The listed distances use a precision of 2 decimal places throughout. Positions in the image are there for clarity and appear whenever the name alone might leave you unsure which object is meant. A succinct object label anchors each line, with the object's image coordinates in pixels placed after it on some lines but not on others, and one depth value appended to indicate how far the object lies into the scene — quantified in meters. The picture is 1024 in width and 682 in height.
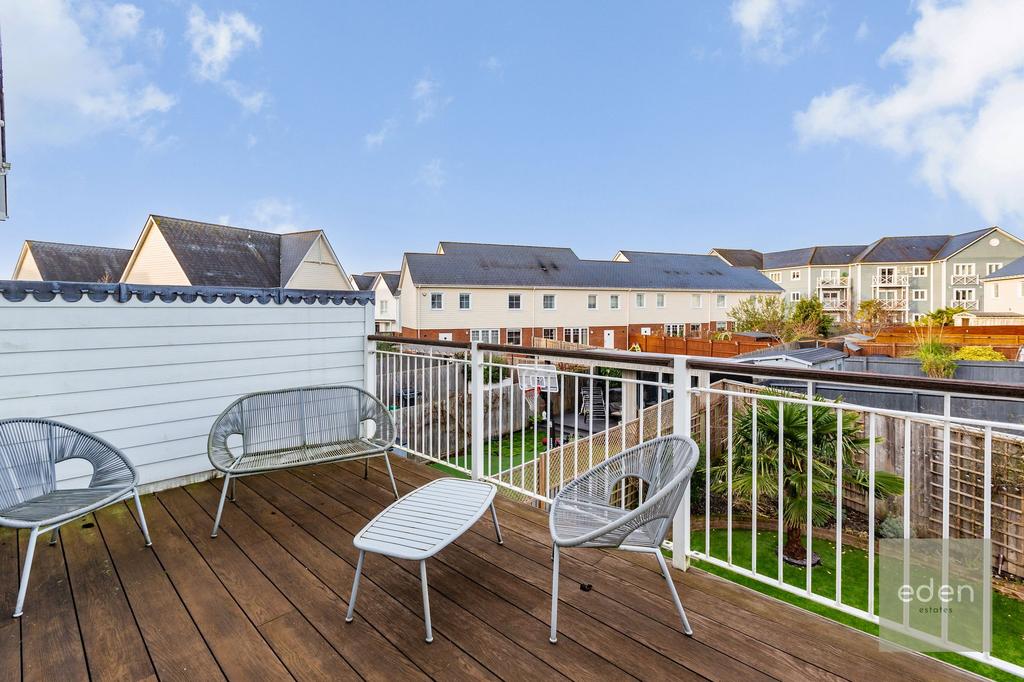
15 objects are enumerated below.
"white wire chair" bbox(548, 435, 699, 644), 1.78
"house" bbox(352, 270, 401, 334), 26.00
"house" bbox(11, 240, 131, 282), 21.06
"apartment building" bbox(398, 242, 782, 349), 24.12
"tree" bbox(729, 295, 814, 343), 23.00
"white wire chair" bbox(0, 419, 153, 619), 2.19
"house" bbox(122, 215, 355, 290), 18.70
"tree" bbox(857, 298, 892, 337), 25.53
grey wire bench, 3.03
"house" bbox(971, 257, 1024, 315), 26.17
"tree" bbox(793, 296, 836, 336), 23.67
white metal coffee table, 1.88
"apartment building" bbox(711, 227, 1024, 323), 37.75
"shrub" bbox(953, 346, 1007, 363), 13.34
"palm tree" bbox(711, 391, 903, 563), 5.52
